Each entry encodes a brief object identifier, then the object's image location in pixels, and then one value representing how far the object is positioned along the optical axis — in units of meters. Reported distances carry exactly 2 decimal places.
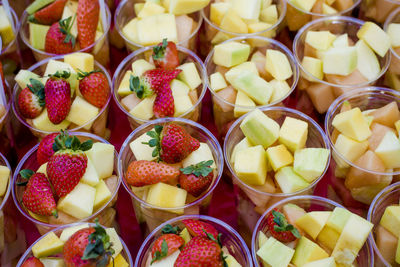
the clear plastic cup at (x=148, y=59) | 0.82
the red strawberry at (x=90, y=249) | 0.69
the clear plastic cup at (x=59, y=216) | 0.75
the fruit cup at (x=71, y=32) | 0.88
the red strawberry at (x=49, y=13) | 0.89
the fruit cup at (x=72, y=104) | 0.82
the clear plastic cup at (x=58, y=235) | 0.72
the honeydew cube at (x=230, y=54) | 0.84
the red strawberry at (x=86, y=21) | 0.87
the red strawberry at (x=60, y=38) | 0.86
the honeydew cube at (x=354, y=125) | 0.78
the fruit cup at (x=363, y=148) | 0.77
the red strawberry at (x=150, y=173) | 0.75
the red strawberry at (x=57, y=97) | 0.80
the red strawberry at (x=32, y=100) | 0.81
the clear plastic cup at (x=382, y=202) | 0.75
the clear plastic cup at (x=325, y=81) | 0.84
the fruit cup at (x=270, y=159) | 0.76
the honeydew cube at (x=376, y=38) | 0.85
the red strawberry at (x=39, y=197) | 0.74
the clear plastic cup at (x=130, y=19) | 0.88
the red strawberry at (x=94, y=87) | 0.81
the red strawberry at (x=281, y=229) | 0.72
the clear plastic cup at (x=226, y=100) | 0.83
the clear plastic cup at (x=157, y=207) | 0.75
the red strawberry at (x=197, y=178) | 0.75
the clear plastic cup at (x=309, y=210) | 0.73
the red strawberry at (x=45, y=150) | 0.78
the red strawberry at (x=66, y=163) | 0.75
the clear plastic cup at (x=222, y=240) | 0.73
